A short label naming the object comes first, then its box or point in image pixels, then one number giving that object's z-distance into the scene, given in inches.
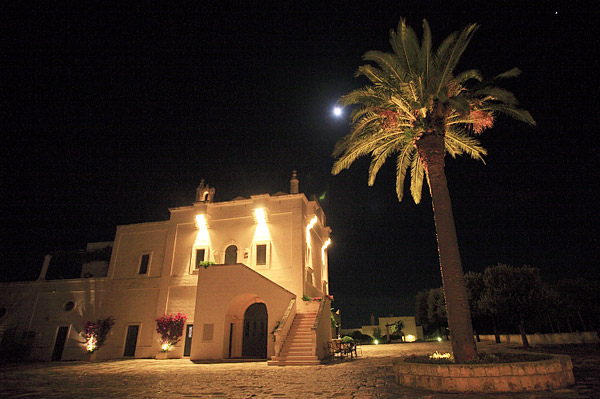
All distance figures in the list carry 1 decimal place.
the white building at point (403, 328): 2268.7
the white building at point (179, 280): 807.1
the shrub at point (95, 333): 904.9
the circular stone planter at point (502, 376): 276.8
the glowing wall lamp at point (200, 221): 973.8
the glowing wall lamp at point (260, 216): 928.9
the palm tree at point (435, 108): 396.8
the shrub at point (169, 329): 855.1
